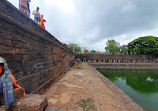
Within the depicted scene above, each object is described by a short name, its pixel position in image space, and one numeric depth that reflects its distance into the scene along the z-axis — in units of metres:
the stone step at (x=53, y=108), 1.28
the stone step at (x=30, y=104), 1.06
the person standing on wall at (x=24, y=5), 2.82
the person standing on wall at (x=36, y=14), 3.82
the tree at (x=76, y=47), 46.12
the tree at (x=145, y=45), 23.30
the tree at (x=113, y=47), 37.31
